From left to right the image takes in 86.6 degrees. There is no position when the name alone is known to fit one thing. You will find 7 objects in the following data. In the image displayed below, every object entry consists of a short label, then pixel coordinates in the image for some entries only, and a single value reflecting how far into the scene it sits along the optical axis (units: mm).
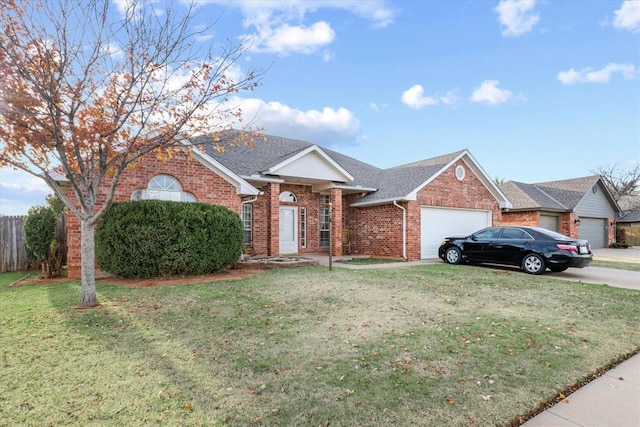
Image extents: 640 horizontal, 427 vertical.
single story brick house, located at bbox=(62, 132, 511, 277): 13727
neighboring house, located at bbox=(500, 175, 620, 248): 21953
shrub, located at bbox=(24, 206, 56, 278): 10370
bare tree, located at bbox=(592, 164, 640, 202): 40125
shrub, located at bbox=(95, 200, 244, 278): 8930
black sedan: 10383
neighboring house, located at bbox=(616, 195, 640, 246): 29453
